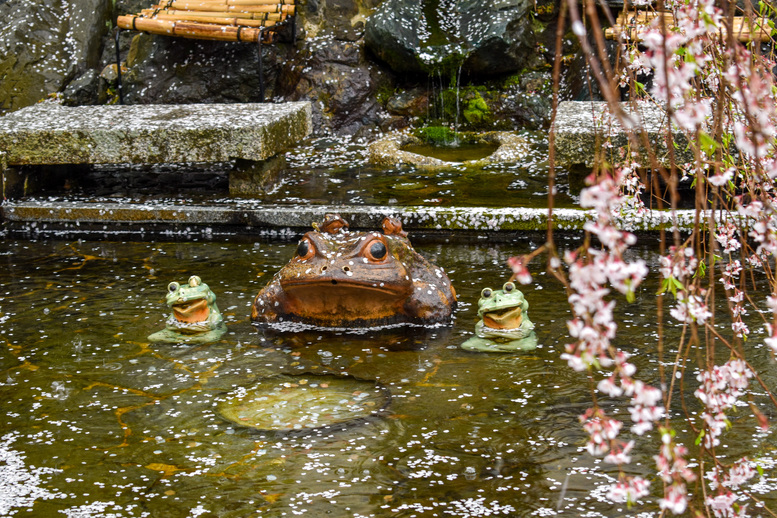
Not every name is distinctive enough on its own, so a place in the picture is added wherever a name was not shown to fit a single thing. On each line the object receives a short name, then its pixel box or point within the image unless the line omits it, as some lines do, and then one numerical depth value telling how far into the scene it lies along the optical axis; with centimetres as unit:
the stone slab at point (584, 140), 600
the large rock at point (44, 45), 1027
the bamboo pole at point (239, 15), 914
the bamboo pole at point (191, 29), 871
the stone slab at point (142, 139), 675
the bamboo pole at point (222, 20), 902
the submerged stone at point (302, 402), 354
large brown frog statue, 439
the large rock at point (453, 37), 938
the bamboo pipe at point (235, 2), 935
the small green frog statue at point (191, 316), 446
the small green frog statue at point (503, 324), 423
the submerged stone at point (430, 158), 789
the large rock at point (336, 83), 957
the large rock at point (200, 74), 973
